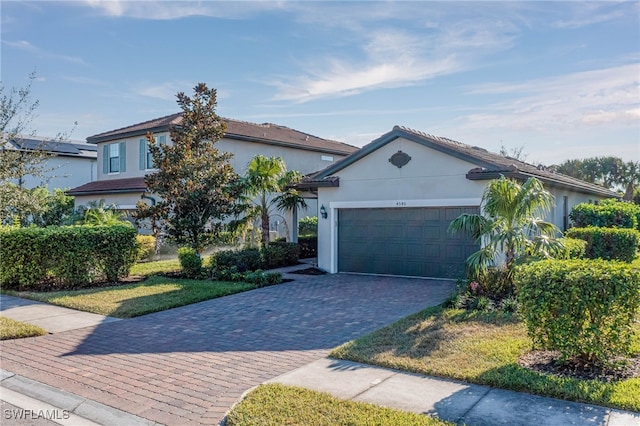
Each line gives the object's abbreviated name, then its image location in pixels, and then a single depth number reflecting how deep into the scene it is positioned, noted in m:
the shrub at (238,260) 14.54
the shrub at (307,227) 24.00
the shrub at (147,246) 18.39
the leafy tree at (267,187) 16.09
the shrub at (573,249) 9.82
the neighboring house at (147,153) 20.84
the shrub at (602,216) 17.58
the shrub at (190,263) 14.36
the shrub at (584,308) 5.34
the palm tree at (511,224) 9.46
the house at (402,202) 13.17
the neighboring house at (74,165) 29.97
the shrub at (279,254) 16.45
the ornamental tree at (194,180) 14.52
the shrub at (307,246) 20.11
